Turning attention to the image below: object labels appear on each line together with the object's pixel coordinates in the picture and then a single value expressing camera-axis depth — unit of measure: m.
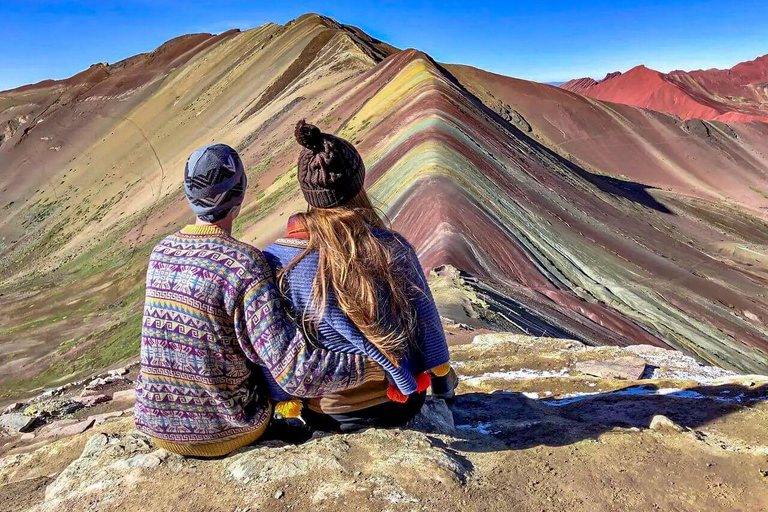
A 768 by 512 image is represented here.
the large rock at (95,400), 6.41
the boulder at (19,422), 6.18
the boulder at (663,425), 3.21
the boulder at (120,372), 8.20
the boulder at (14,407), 7.54
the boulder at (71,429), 5.12
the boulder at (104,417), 5.03
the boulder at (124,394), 6.39
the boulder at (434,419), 3.14
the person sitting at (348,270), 2.52
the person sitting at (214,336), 2.47
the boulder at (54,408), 6.34
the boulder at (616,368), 4.80
